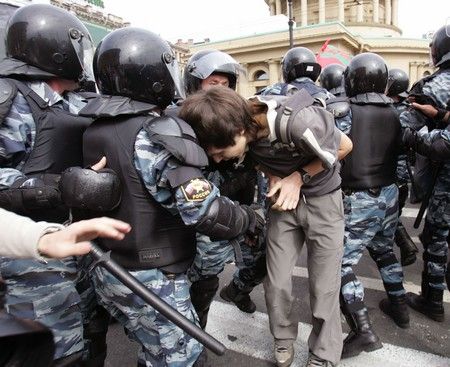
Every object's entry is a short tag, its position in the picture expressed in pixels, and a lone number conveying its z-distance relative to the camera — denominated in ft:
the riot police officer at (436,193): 9.20
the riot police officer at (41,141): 5.92
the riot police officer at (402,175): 13.43
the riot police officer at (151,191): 5.28
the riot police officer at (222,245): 7.92
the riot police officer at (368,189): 8.83
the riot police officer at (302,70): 13.98
